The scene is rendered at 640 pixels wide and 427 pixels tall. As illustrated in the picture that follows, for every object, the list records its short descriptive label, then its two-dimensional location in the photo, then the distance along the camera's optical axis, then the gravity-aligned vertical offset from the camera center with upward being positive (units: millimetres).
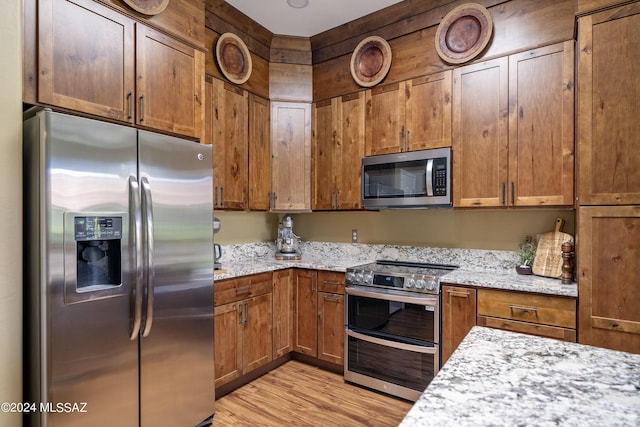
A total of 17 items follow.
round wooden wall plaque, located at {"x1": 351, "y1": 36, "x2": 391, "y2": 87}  2936 +1271
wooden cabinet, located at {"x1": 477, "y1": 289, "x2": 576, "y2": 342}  2045 -617
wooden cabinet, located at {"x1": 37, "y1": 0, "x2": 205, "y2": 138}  1701 +777
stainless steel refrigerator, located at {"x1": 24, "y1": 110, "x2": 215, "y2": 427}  1523 -317
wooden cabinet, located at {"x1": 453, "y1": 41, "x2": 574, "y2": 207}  2254 +546
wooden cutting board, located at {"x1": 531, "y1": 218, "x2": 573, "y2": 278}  2371 -286
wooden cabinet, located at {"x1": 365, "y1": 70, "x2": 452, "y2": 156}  2670 +756
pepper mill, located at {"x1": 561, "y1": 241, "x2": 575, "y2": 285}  2172 -322
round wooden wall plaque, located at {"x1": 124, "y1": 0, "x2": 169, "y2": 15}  2000 +1180
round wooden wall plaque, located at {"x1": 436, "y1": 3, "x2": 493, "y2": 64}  2510 +1297
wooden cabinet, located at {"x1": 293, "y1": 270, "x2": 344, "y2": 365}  2859 -867
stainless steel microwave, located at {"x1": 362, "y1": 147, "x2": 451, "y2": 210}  2629 +242
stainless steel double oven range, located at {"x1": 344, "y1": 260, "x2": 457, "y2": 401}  2439 -848
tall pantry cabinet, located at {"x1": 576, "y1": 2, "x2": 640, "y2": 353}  1854 +171
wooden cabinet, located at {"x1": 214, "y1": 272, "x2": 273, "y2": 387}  2471 -859
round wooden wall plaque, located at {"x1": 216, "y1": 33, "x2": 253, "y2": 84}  2818 +1255
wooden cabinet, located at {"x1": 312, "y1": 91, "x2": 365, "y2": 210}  3090 +535
